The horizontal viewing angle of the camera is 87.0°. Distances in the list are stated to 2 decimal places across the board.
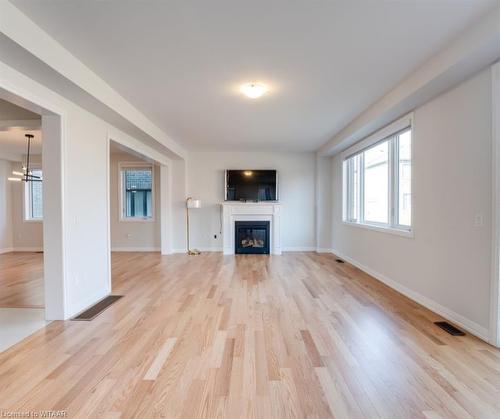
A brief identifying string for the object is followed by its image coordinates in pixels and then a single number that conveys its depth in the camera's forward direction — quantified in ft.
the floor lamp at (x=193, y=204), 21.02
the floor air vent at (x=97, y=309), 9.31
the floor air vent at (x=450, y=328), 8.01
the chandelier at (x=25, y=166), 17.06
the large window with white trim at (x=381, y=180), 12.26
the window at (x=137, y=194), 23.50
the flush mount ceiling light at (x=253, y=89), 9.96
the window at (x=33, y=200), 23.61
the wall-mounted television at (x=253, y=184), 21.98
